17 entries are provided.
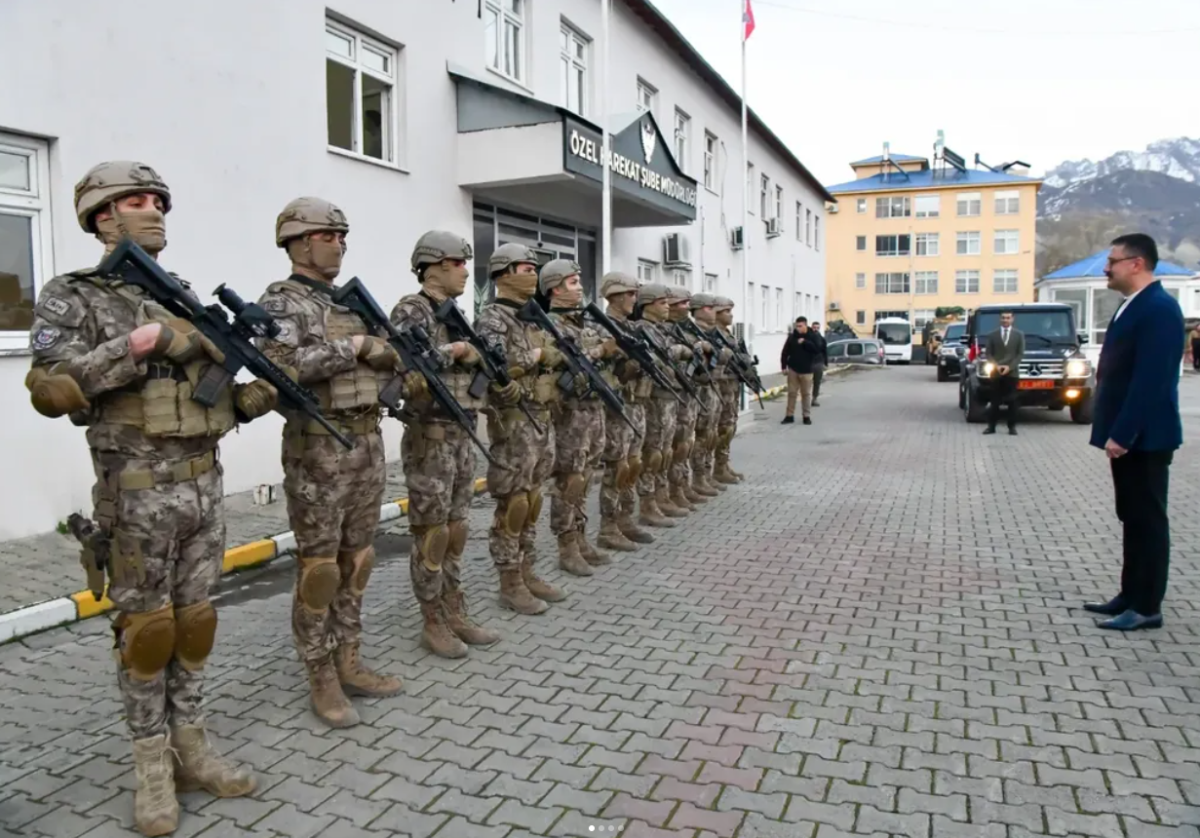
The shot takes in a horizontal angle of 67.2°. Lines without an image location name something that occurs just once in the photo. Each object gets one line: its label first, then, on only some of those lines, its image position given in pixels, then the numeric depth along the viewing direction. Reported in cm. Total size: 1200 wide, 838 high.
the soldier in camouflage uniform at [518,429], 512
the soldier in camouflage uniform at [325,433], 364
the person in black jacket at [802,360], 1499
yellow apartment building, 5703
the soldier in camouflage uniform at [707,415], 873
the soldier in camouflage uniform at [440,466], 436
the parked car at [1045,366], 1436
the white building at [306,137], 647
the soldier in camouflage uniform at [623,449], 673
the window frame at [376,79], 943
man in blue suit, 464
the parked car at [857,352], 3728
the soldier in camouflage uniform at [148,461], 285
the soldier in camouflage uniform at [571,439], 588
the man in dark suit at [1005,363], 1373
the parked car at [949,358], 2545
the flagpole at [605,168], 1101
